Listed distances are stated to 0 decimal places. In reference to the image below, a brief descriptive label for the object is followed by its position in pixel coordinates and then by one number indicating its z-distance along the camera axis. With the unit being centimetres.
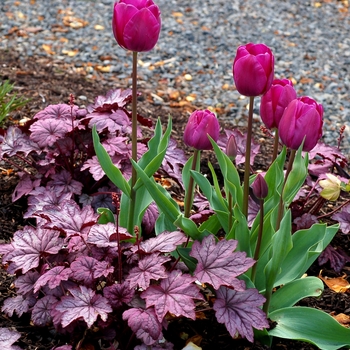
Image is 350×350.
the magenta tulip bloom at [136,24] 122
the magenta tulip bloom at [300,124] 119
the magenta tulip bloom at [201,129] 125
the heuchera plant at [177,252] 121
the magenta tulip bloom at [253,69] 117
